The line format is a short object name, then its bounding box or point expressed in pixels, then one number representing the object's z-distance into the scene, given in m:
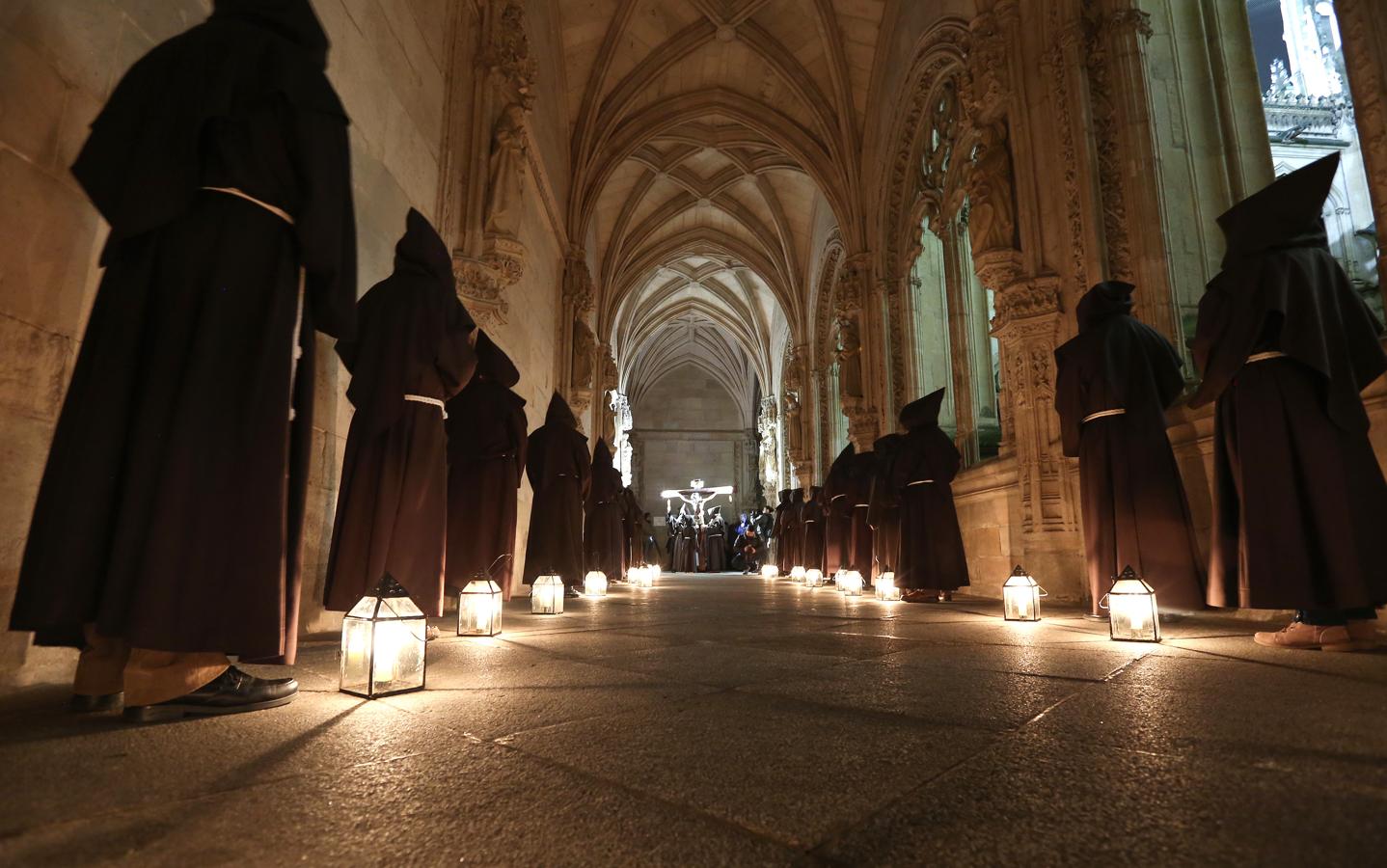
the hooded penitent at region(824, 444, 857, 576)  9.61
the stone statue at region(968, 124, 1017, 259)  6.71
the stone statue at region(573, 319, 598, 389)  12.01
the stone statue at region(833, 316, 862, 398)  12.40
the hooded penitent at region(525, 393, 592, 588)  6.29
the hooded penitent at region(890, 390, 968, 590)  6.21
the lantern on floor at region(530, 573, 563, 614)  4.88
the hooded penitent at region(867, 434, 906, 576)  7.05
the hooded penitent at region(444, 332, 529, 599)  4.52
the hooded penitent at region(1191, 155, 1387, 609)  2.71
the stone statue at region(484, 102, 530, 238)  6.48
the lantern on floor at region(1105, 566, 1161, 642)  3.09
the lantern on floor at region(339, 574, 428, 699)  1.93
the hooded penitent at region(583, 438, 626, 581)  9.17
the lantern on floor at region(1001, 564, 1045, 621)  4.19
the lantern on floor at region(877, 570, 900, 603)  6.41
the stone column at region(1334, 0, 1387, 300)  3.80
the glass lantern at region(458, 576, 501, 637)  3.49
